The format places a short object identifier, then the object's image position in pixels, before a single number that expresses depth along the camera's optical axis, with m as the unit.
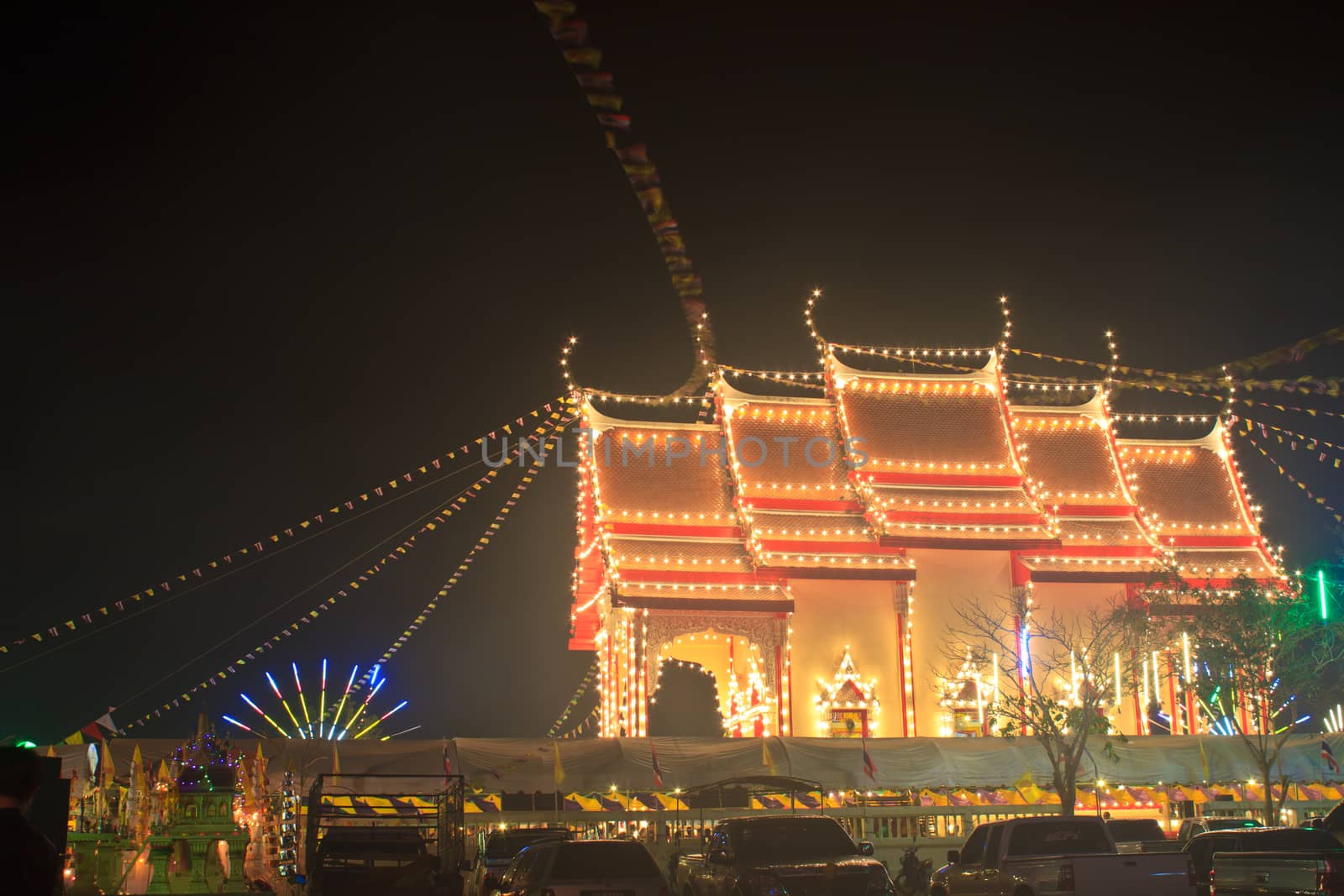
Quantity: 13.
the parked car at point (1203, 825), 20.62
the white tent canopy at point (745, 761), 23.62
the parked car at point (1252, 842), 14.35
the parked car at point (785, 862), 13.87
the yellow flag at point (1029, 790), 26.23
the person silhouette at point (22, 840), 5.45
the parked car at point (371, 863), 14.02
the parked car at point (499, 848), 20.81
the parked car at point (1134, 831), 20.94
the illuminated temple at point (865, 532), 29.77
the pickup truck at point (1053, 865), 13.48
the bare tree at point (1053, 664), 23.94
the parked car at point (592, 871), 13.23
